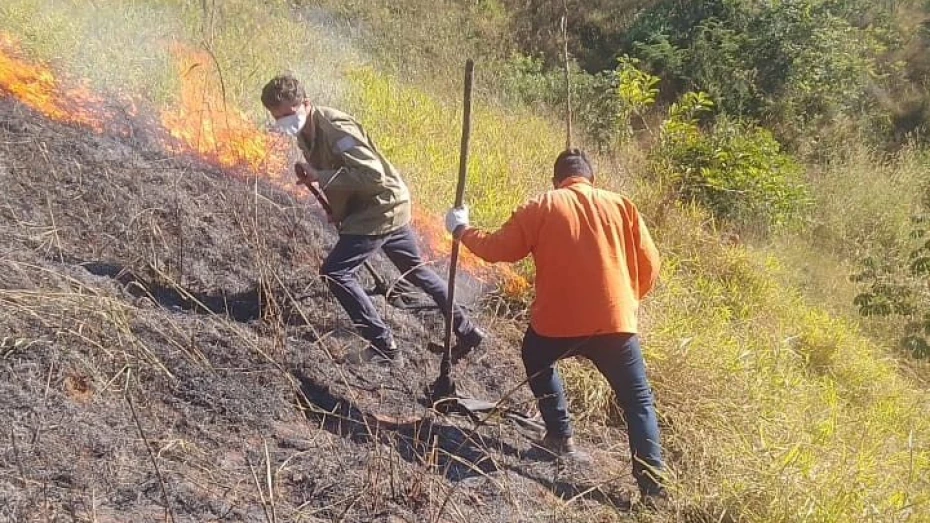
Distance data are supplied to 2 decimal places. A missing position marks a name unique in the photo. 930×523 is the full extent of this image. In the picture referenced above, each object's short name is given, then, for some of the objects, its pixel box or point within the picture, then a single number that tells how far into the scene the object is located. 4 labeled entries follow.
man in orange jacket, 3.57
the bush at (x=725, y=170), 8.71
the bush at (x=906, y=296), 6.22
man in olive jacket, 3.93
